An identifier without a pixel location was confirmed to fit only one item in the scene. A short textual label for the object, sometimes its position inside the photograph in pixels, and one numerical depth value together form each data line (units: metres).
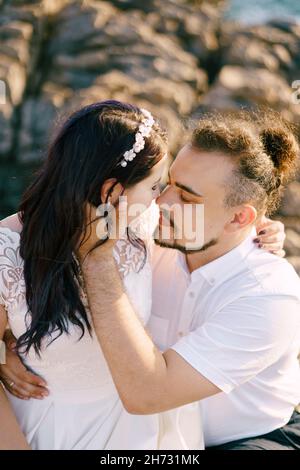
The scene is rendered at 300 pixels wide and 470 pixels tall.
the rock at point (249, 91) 5.77
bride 1.98
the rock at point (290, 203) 5.49
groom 2.01
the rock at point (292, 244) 5.18
